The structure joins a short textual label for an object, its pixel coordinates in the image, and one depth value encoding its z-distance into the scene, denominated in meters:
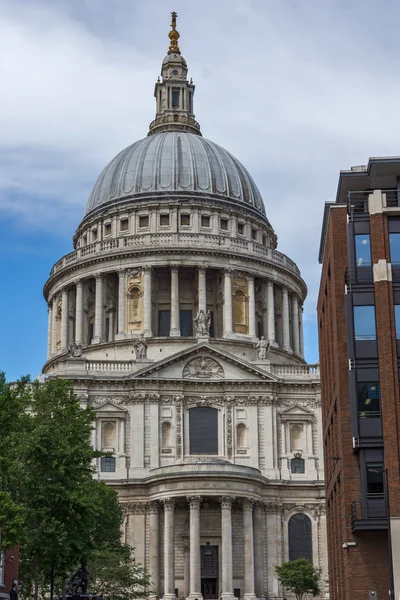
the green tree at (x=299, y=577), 80.62
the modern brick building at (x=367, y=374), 46.91
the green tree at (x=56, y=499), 53.50
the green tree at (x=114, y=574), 68.25
